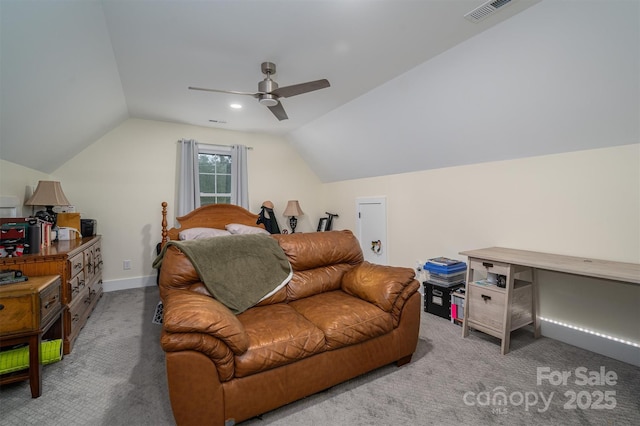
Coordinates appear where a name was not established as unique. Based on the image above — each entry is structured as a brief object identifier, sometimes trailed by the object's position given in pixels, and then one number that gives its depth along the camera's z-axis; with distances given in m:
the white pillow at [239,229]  4.02
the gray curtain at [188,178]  4.27
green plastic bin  1.76
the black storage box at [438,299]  2.95
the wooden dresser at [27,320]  1.66
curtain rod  4.53
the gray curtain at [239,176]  4.67
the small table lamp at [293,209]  5.01
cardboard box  3.19
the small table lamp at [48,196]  2.88
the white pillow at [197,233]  3.80
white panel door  4.24
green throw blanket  1.99
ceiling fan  2.31
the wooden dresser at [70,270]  2.09
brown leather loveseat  1.37
